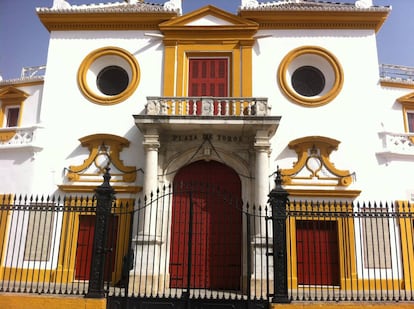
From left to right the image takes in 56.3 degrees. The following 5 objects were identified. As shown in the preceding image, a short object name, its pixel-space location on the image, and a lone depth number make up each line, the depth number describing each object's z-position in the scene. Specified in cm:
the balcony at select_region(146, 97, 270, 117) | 1217
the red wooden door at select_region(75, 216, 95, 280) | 1248
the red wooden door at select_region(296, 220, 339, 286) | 1208
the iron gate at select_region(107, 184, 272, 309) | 1123
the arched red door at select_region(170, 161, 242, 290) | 1213
